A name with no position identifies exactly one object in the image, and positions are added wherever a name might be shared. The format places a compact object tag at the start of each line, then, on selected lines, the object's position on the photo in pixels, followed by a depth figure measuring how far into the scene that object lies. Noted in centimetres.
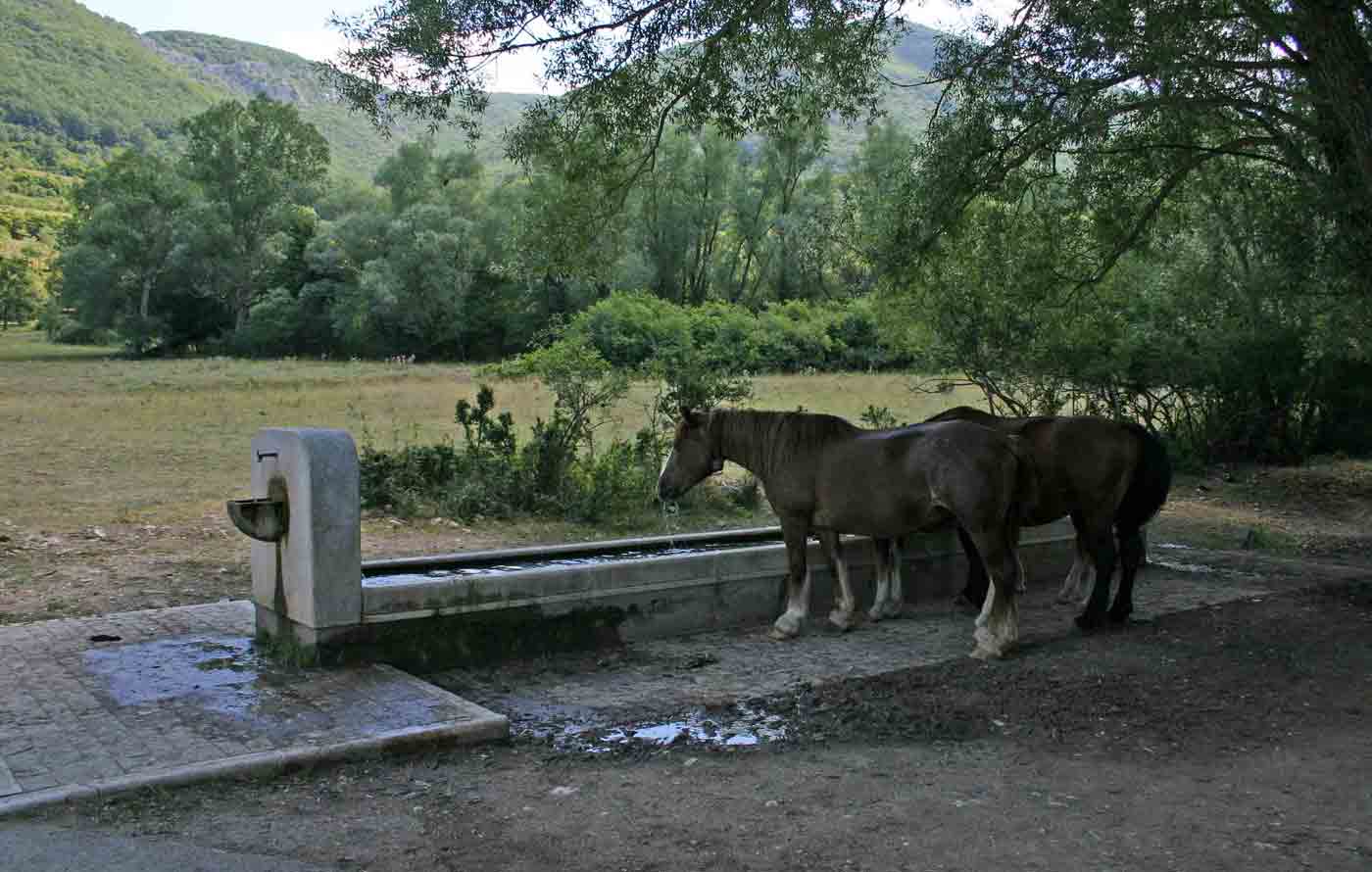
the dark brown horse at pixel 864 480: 695
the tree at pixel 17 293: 7725
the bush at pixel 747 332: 2714
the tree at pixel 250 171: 5338
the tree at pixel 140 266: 5097
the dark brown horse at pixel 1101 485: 778
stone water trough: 628
